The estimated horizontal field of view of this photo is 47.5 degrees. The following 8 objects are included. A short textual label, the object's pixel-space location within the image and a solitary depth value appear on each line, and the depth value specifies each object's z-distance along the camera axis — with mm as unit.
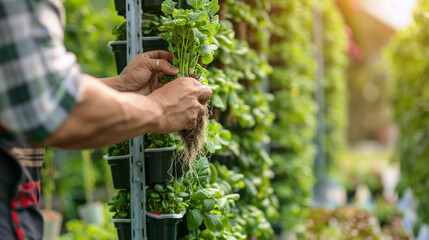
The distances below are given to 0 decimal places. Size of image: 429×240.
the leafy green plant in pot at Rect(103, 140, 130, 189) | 1765
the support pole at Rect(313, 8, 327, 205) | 5809
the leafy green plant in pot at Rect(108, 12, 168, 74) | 1749
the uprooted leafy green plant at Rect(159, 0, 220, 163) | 1559
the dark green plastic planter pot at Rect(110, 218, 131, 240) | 1751
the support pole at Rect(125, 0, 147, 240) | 1721
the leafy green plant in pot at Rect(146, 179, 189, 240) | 1698
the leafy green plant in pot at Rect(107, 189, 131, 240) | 1756
